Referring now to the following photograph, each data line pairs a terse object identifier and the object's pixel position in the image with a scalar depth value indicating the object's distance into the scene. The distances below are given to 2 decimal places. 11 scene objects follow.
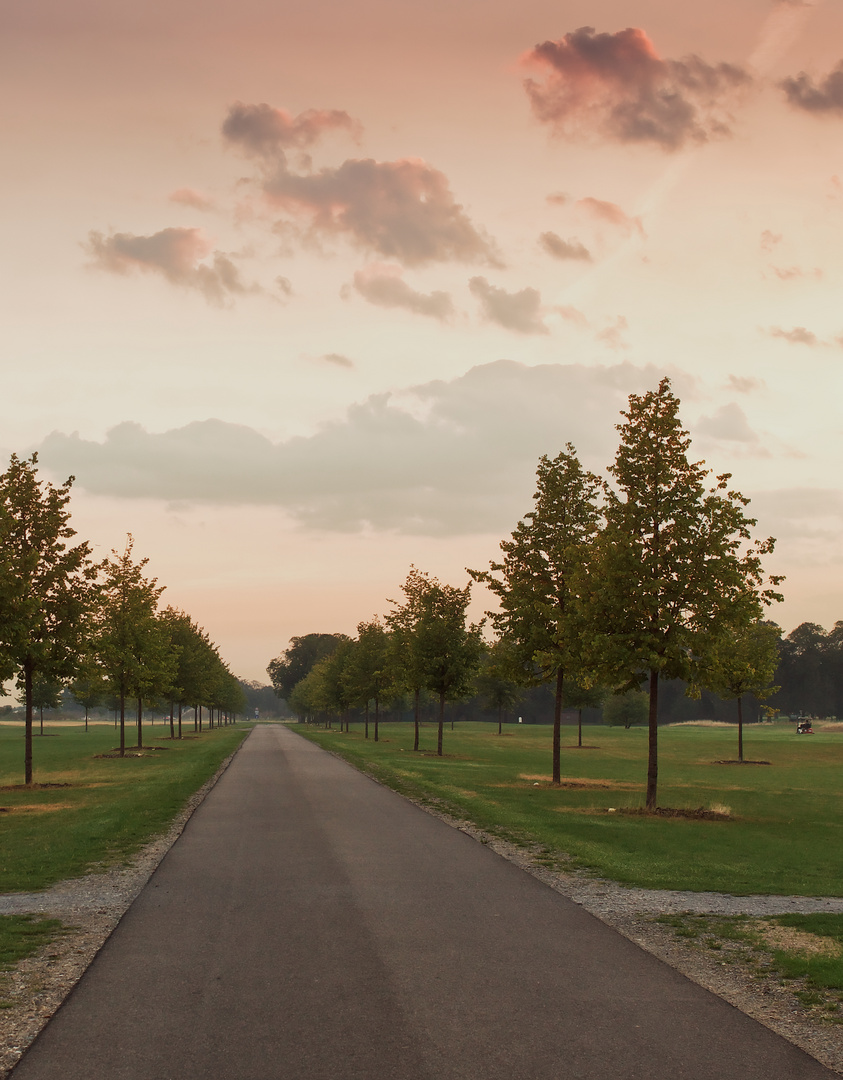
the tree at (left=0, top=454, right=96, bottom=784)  26.28
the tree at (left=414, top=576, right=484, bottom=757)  44.88
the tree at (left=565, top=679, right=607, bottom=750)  71.23
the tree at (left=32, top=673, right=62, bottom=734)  86.94
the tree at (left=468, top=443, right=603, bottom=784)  28.41
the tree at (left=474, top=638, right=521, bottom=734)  88.25
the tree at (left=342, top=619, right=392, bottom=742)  62.00
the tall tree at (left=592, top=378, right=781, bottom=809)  21.06
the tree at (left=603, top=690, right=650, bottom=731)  96.81
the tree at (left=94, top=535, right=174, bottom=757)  42.22
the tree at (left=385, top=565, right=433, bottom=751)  45.47
